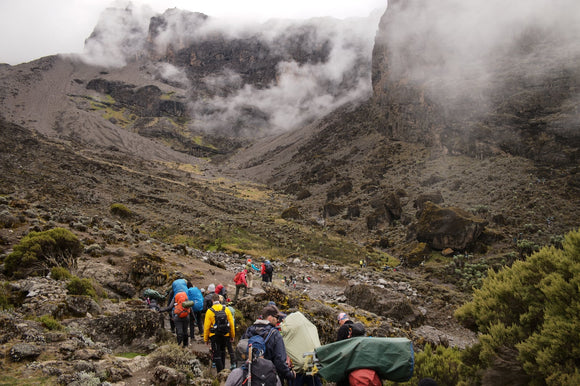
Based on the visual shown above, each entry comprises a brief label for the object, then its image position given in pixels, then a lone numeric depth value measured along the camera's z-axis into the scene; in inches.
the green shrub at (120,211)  1295.5
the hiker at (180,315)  280.5
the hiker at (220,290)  363.3
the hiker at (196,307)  315.3
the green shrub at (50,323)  249.1
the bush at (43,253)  384.5
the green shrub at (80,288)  338.3
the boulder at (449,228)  1114.1
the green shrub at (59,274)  375.6
